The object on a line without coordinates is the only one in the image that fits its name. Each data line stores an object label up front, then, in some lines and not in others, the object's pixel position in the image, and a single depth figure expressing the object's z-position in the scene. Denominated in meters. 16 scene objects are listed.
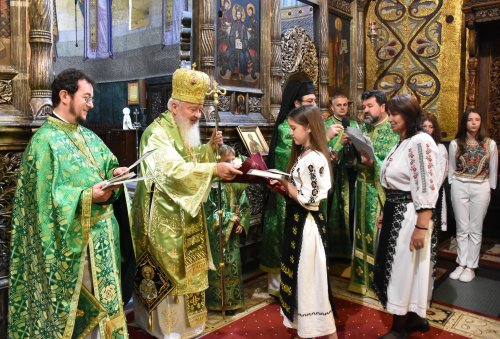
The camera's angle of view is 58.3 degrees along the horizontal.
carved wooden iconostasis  6.63
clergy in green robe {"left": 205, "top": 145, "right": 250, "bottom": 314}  3.89
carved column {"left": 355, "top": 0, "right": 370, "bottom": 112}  7.38
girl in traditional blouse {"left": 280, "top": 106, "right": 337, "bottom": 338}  2.86
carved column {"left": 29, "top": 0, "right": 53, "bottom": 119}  3.21
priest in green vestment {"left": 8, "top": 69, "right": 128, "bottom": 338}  2.38
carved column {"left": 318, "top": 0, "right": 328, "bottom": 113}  6.30
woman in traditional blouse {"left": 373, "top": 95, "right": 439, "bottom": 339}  2.97
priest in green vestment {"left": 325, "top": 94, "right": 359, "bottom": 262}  4.77
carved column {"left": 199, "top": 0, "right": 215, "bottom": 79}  4.36
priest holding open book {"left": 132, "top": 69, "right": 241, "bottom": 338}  3.07
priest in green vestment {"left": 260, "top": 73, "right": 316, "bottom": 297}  4.02
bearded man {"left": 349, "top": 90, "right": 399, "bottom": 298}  4.22
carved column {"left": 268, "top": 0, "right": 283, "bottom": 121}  5.30
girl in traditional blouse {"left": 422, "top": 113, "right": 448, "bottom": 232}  5.27
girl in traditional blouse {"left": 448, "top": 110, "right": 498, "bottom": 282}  5.11
